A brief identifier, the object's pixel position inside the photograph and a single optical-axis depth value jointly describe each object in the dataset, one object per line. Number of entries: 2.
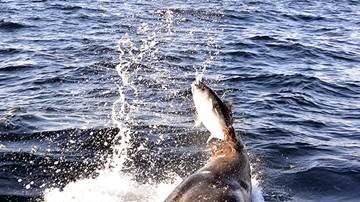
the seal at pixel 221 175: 5.82
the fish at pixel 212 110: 7.08
